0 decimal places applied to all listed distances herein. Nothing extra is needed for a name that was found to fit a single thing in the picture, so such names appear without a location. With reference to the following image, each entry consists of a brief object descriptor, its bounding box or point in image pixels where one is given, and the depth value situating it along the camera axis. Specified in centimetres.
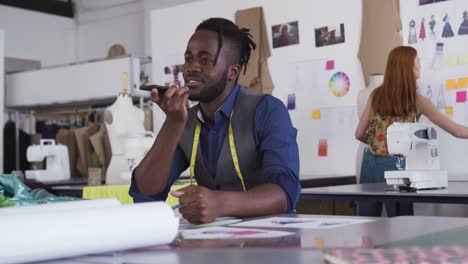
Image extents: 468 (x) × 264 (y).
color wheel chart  501
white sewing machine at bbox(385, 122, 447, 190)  306
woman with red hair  378
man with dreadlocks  180
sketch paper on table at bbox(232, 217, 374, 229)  138
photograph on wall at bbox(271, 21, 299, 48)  537
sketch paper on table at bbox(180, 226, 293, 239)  125
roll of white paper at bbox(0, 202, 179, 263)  95
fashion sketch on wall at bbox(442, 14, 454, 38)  444
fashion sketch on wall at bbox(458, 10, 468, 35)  437
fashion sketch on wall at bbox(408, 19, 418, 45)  460
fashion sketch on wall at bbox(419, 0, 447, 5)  452
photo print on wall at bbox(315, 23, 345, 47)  505
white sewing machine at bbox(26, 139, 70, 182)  460
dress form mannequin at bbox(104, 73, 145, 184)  421
